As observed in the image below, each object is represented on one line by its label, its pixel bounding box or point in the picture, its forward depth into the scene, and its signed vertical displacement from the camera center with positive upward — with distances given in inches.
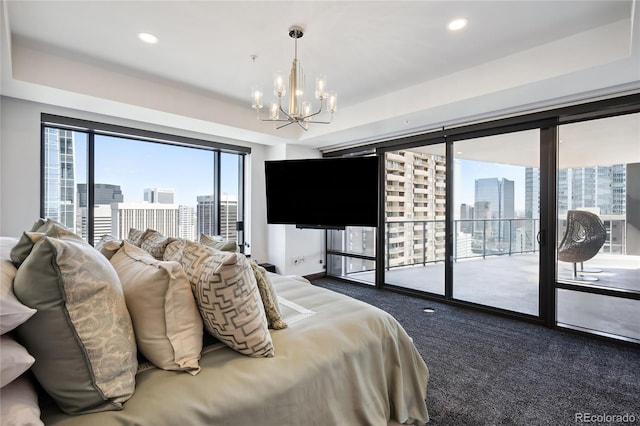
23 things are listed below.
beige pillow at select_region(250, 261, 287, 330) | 58.3 -17.0
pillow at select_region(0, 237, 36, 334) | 29.9 -9.5
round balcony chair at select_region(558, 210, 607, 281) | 119.7 -11.0
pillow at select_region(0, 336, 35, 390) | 30.0 -14.7
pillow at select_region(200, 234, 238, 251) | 64.3 -7.3
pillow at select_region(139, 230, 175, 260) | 66.7 -7.3
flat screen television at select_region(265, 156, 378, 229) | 145.6 +9.1
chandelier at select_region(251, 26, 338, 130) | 88.4 +34.5
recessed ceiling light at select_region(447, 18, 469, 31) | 87.9 +53.4
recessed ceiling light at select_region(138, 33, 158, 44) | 95.6 +53.5
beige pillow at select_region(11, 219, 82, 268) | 38.8 -4.8
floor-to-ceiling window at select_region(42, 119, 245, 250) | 135.4 +13.3
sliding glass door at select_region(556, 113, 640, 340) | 112.5 -5.8
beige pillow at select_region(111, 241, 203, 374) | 44.3 -15.5
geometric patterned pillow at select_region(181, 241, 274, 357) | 46.3 -14.0
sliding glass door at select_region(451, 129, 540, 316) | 135.4 -4.9
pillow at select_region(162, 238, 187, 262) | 58.7 -7.8
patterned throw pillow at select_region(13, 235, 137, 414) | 33.9 -13.7
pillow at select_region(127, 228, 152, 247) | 76.0 -6.7
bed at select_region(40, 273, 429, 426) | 38.9 -24.7
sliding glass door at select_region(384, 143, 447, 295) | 178.2 -6.5
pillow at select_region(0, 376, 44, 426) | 30.4 -19.9
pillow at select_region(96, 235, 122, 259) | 62.6 -7.6
